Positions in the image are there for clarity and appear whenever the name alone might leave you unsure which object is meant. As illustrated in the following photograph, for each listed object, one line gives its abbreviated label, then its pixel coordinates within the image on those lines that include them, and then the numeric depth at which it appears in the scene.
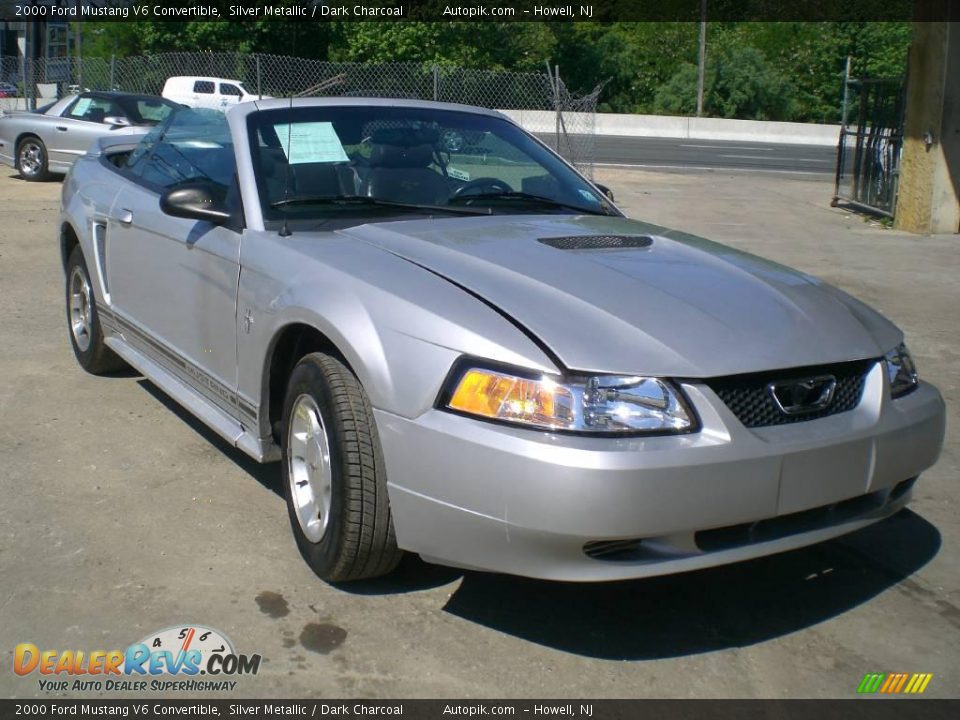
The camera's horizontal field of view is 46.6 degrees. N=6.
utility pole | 46.34
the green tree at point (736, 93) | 51.25
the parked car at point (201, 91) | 25.42
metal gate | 14.46
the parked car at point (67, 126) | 17.09
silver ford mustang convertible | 3.04
